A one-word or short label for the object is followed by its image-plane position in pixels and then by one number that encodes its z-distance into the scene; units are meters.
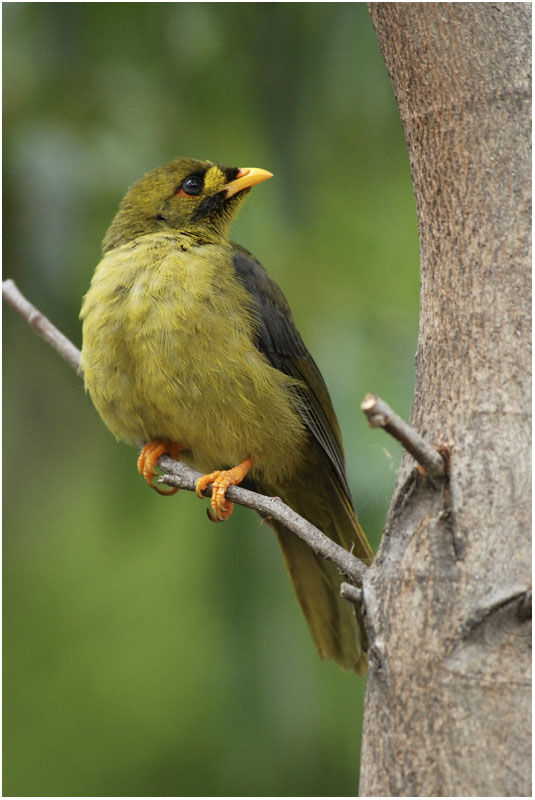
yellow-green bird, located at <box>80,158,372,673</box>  3.55
